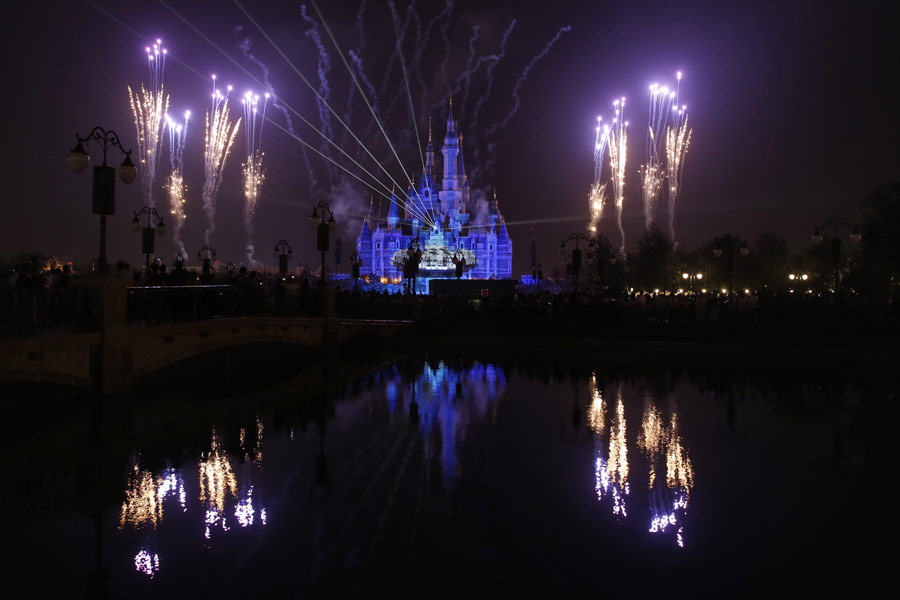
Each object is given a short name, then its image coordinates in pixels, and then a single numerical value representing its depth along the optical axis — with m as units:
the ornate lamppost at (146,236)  28.92
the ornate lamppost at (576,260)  35.83
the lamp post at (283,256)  39.12
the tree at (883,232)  49.31
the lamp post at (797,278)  89.00
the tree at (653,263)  82.69
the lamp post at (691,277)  83.07
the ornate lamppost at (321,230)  26.14
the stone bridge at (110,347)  12.43
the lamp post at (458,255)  121.34
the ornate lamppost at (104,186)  15.39
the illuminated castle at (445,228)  150.50
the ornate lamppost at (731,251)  34.47
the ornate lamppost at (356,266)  53.82
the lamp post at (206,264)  35.78
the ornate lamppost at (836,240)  31.86
